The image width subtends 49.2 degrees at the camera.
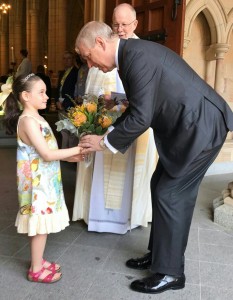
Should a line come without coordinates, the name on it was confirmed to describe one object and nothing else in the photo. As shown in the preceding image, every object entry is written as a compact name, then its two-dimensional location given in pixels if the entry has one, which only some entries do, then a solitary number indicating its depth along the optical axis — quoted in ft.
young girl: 5.39
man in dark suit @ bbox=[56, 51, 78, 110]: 12.59
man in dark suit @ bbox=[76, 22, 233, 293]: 4.74
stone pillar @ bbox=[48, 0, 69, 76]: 34.76
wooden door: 7.91
